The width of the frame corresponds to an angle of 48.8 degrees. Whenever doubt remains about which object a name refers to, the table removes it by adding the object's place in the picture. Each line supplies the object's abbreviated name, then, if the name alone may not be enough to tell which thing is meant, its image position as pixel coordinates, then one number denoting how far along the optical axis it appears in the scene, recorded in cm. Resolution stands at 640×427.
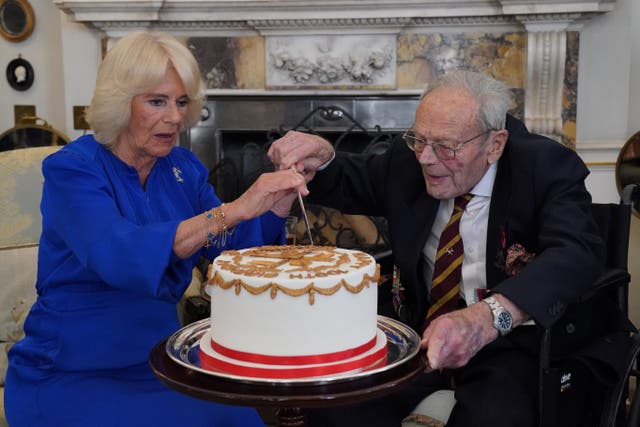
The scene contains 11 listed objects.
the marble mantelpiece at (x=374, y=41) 368
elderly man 156
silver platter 114
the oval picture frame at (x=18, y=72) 439
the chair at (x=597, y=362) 156
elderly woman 148
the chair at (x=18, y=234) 227
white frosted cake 115
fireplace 388
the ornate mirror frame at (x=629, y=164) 330
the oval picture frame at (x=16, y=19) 433
